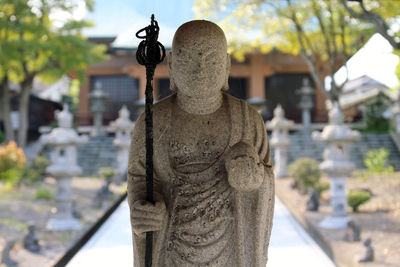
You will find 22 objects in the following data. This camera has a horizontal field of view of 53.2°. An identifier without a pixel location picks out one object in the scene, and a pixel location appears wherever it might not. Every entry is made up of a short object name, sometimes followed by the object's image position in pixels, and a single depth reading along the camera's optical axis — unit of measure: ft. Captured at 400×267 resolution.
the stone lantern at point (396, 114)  45.20
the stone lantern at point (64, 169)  24.82
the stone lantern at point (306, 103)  56.08
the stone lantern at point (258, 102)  52.89
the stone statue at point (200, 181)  6.84
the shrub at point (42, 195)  33.99
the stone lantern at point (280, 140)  40.40
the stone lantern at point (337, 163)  23.52
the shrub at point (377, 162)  40.55
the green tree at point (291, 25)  33.53
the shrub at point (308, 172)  32.99
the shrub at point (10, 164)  40.43
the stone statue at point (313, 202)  28.55
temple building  61.82
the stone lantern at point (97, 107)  57.98
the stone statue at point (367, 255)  18.01
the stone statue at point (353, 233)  21.22
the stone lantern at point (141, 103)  50.35
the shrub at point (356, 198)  27.32
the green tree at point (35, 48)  42.60
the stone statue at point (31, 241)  20.94
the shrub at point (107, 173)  39.96
